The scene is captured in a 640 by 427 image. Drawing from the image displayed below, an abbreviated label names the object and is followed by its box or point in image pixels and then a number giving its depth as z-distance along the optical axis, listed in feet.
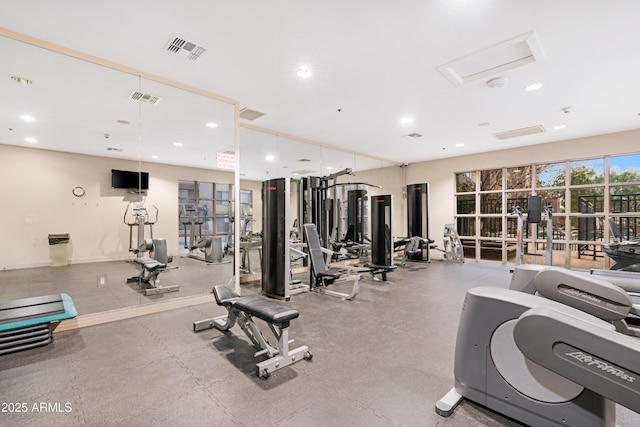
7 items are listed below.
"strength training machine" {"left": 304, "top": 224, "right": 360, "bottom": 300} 14.48
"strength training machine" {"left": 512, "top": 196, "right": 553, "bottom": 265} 16.76
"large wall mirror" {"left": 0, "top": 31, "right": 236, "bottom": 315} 10.89
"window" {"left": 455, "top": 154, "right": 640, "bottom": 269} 20.16
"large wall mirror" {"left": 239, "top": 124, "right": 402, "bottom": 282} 16.96
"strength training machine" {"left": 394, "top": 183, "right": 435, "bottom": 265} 26.20
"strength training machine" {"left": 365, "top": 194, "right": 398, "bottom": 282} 19.89
